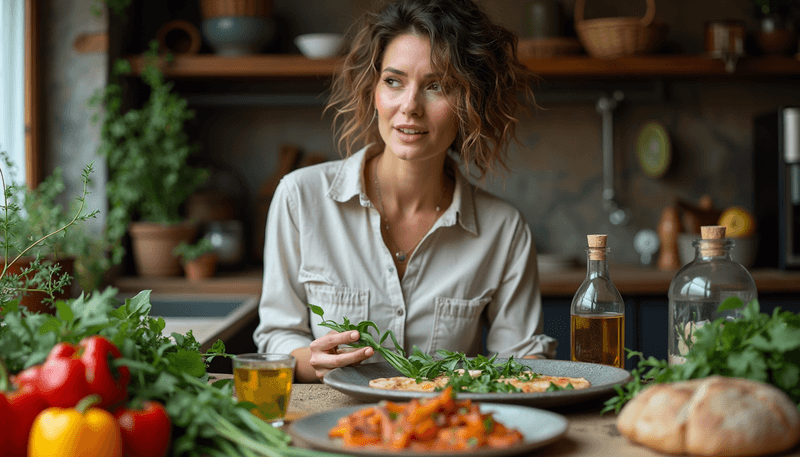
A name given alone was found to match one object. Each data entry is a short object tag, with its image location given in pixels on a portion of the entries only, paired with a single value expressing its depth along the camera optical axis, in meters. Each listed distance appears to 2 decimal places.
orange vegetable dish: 0.79
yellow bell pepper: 0.73
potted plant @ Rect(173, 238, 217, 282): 3.03
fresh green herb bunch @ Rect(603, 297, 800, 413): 0.89
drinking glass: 0.97
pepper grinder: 3.29
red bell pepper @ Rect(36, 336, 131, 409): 0.77
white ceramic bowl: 3.12
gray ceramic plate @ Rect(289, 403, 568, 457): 0.78
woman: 1.65
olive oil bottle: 1.17
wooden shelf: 3.12
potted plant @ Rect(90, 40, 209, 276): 2.94
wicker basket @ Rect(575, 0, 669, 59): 3.07
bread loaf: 0.79
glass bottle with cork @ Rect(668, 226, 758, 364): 1.10
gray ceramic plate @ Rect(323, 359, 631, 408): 0.98
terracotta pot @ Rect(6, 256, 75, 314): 1.44
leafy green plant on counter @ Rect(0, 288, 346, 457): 0.80
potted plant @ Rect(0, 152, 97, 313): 1.12
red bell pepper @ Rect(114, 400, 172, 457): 0.77
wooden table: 0.86
